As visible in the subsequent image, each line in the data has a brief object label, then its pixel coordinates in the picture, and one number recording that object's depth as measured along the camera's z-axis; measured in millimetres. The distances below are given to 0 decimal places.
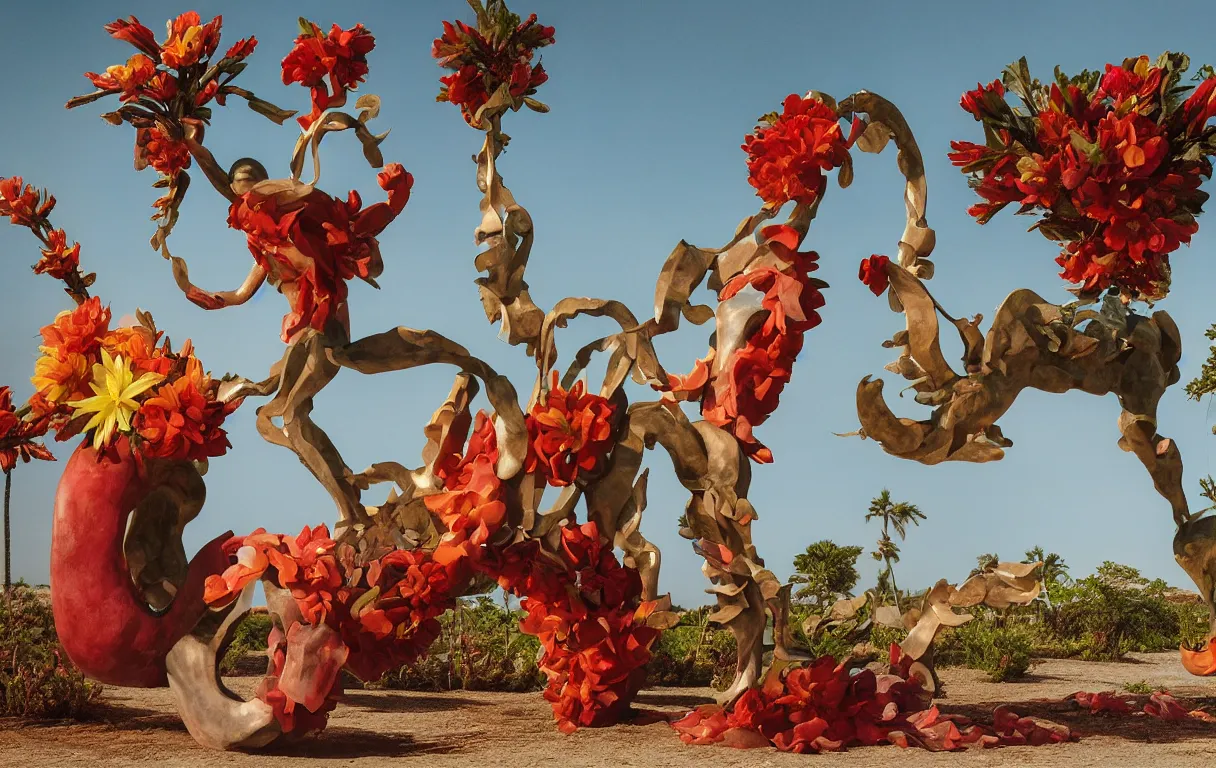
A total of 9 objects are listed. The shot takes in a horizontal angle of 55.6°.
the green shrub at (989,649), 8883
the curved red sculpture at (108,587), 5812
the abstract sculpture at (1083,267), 6180
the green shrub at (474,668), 8602
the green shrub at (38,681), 6742
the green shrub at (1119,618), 11203
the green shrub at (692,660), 8789
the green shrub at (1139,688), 7796
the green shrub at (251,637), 9901
